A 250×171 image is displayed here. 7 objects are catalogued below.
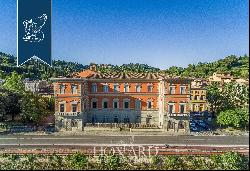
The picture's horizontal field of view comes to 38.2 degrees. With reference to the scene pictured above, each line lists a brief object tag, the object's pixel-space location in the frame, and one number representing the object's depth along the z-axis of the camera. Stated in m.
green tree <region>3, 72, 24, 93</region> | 44.54
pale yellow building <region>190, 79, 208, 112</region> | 49.28
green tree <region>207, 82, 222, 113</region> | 45.00
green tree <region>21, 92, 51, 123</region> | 38.66
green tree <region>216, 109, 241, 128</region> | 36.66
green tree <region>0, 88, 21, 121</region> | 40.75
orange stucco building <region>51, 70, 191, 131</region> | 39.84
